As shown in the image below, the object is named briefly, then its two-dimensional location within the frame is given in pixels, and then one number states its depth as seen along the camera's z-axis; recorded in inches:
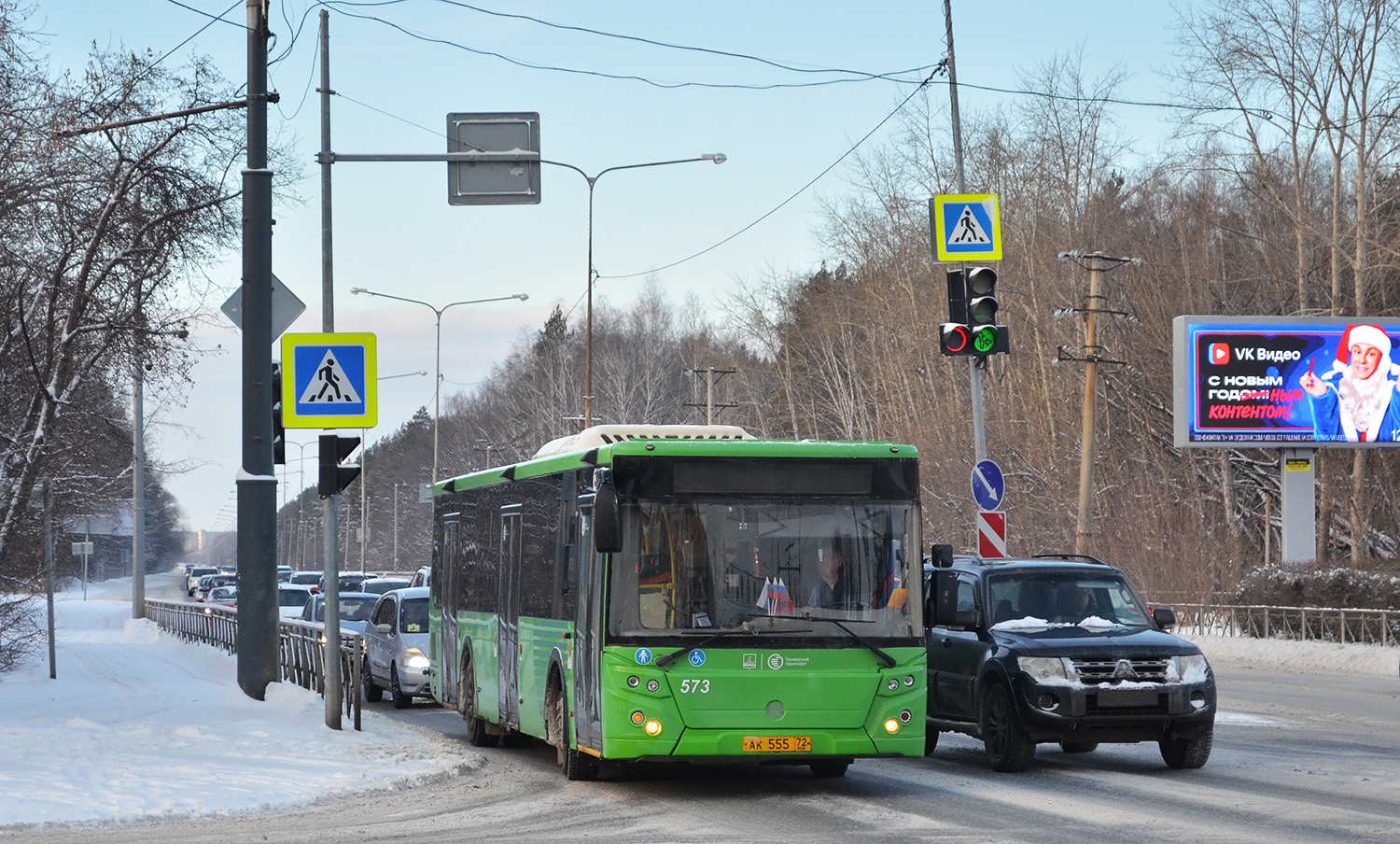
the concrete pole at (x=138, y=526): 1813.6
